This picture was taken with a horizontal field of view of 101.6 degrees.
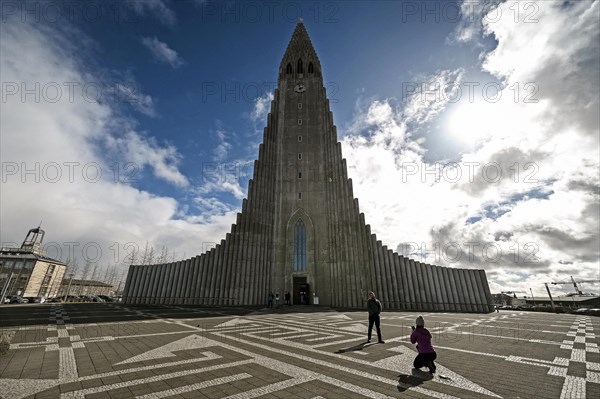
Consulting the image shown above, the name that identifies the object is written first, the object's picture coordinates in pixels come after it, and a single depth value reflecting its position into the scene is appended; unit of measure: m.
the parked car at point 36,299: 44.14
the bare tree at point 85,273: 89.84
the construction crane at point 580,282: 56.14
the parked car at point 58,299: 49.99
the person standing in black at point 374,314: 8.55
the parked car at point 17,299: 41.61
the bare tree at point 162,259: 69.14
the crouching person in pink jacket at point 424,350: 5.48
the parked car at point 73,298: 49.98
